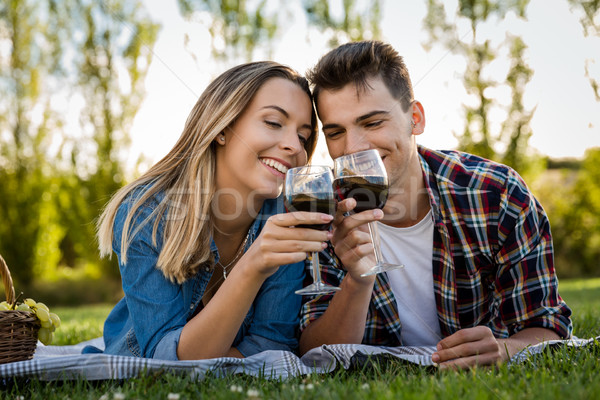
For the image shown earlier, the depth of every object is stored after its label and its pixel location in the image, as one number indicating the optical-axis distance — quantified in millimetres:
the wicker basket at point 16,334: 2607
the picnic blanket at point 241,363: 2322
